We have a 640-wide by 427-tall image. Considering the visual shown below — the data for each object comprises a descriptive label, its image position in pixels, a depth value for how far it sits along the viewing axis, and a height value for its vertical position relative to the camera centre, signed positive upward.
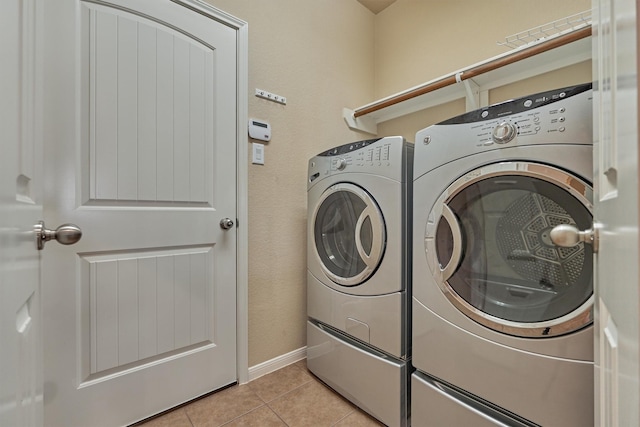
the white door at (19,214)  0.42 -0.01
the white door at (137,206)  1.07 +0.02
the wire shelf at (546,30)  1.33 +0.95
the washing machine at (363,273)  1.16 -0.29
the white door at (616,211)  0.30 +0.00
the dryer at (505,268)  0.76 -0.18
